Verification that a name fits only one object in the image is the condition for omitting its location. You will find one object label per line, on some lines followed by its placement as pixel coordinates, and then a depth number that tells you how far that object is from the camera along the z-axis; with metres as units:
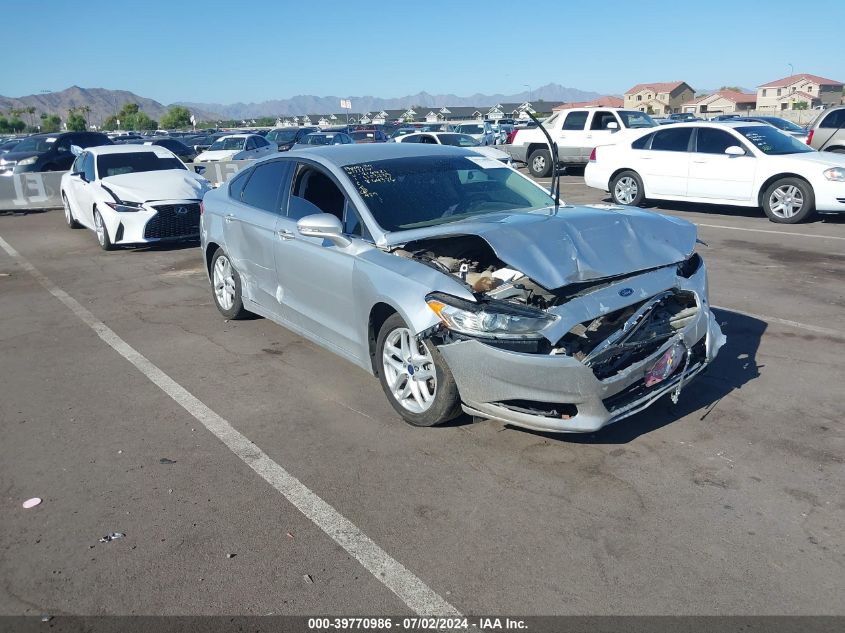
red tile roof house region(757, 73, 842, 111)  90.49
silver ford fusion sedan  4.11
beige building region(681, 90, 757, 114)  93.50
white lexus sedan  11.70
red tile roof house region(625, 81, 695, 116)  101.12
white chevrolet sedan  11.72
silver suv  16.27
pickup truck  20.36
